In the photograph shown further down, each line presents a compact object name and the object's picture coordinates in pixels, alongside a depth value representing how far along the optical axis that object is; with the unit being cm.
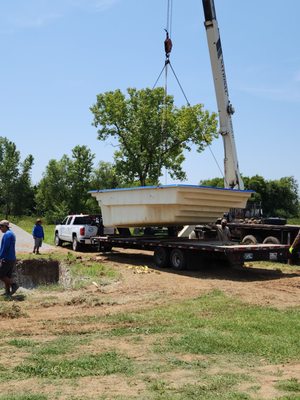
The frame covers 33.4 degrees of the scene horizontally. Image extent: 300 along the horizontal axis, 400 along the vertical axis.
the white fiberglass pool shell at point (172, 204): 1508
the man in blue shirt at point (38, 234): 2008
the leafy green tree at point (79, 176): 6412
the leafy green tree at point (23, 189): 6550
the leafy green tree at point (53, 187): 6575
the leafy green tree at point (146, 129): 4125
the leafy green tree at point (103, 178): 7260
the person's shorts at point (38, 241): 2011
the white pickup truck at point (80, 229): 2183
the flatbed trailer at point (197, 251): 1351
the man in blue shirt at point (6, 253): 1153
